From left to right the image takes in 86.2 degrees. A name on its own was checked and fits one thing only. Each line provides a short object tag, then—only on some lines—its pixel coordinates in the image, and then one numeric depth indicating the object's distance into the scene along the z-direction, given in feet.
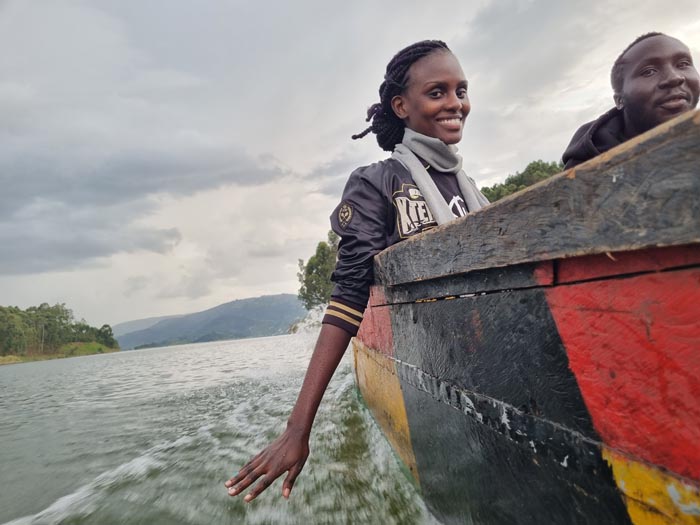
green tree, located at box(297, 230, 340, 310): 134.62
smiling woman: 4.90
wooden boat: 1.86
